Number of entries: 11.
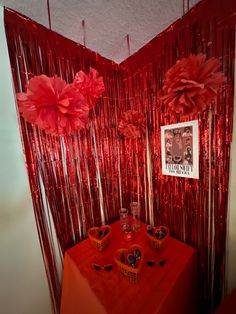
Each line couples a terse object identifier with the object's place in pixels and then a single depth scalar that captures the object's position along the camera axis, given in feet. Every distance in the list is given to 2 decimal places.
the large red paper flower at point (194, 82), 1.92
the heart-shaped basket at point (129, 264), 2.62
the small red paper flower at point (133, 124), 4.06
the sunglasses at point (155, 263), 3.03
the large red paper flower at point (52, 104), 1.91
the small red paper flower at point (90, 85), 2.30
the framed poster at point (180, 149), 3.18
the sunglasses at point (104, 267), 3.00
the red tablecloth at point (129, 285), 2.35
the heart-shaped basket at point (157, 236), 3.35
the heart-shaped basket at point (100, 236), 3.53
